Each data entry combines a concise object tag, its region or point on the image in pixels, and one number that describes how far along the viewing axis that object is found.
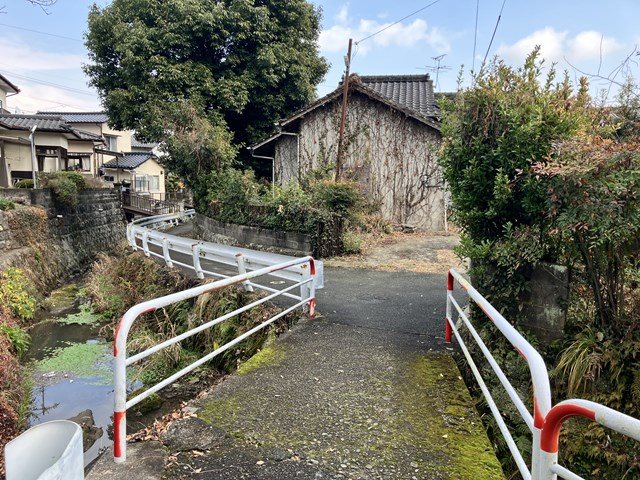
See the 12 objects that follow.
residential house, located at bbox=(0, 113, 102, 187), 18.69
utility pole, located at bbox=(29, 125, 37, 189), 16.44
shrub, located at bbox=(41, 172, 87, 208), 15.54
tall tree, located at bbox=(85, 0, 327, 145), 17.97
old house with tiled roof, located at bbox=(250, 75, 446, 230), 15.17
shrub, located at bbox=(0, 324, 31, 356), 7.36
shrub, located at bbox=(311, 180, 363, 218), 11.37
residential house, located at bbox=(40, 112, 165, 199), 32.25
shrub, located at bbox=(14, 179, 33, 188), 16.68
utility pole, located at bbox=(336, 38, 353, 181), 13.83
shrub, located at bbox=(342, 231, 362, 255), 11.40
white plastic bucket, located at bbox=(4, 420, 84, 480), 1.52
